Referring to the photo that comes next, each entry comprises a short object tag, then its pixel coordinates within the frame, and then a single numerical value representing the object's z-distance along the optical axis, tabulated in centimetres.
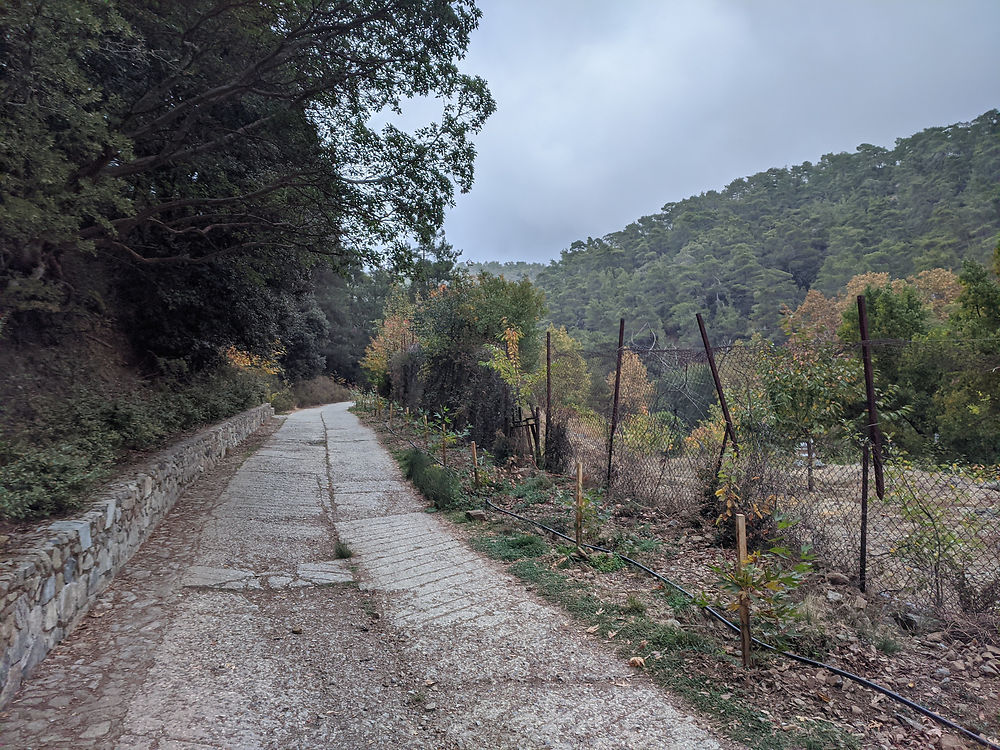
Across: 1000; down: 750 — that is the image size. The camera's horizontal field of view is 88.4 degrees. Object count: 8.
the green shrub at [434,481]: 669
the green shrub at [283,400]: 2206
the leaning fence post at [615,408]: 616
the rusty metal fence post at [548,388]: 720
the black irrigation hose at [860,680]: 222
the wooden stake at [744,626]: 282
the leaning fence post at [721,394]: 466
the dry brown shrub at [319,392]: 2902
